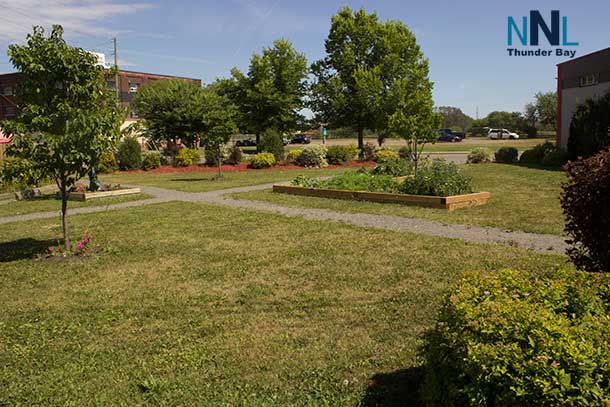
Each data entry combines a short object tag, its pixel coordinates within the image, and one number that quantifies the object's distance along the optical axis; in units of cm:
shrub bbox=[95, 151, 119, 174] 2622
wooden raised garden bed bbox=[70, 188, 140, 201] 1580
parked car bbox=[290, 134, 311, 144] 6469
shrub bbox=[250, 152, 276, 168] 2702
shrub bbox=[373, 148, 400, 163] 2788
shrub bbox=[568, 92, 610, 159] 2059
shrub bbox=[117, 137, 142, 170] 2728
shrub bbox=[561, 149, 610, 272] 430
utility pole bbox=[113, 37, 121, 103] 4248
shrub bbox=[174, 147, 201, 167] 2883
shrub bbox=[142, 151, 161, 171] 2794
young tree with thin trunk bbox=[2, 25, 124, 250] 766
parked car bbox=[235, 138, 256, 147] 6346
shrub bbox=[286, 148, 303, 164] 2864
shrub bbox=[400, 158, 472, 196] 1241
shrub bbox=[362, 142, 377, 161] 3087
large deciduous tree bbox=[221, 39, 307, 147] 3341
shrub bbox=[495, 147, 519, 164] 2656
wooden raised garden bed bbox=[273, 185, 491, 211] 1184
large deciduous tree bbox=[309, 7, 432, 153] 3092
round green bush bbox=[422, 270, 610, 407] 240
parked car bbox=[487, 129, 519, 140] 6619
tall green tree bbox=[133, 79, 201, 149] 3356
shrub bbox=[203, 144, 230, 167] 2800
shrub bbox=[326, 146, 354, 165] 2855
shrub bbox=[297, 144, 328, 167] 2772
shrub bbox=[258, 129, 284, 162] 2848
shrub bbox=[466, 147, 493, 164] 2695
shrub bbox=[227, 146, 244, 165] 2887
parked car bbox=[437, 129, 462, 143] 6366
